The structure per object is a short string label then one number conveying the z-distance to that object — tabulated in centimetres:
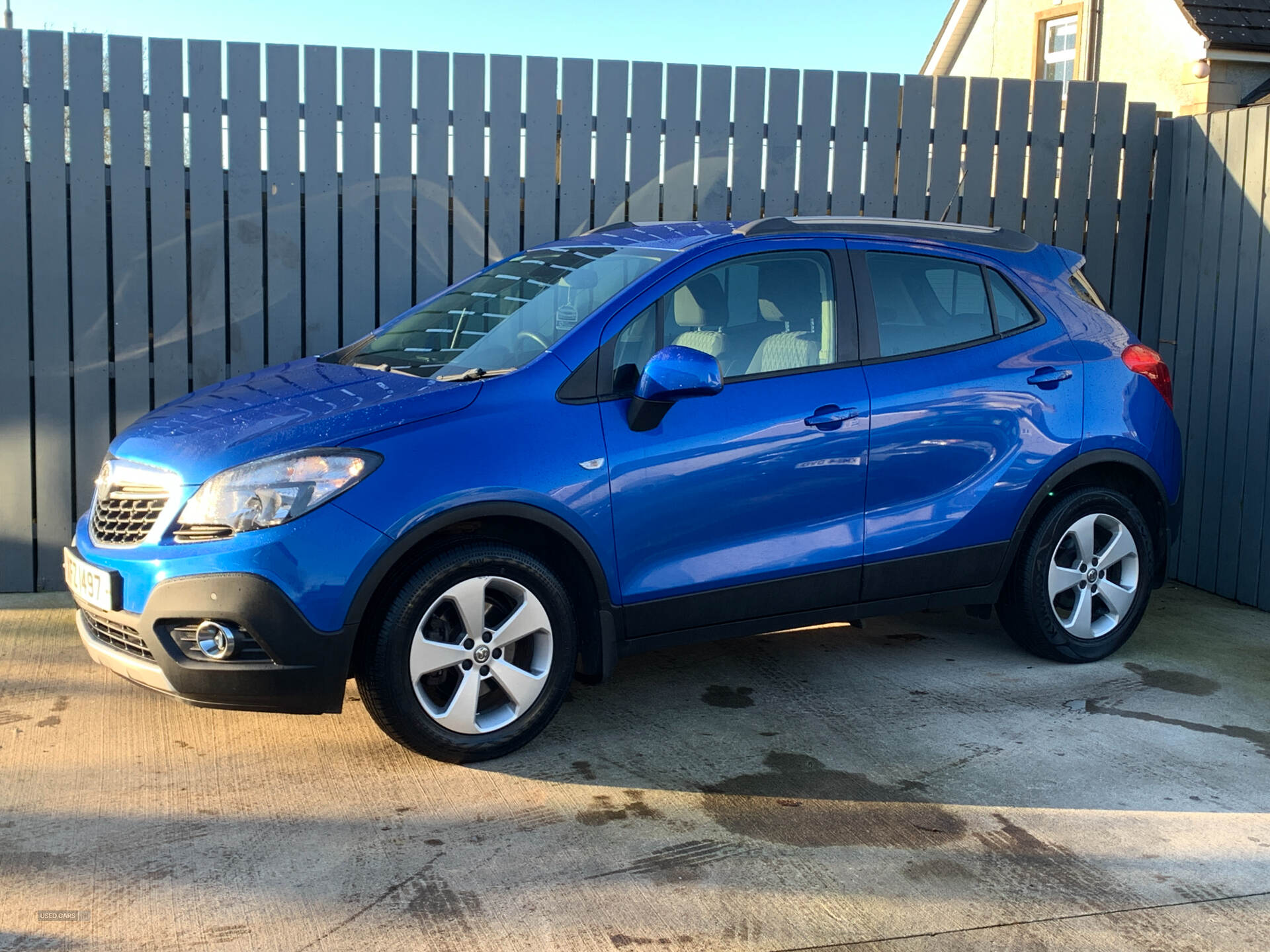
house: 1054
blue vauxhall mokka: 409
